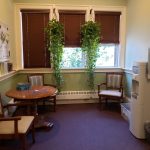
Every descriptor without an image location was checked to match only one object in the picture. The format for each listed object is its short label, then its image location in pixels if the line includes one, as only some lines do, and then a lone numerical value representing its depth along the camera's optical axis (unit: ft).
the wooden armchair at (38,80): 14.34
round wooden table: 9.31
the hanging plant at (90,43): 14.46
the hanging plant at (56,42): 14.09
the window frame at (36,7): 14.67
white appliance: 9.34
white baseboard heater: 15.61
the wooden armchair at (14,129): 7.34
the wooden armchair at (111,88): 14.03
